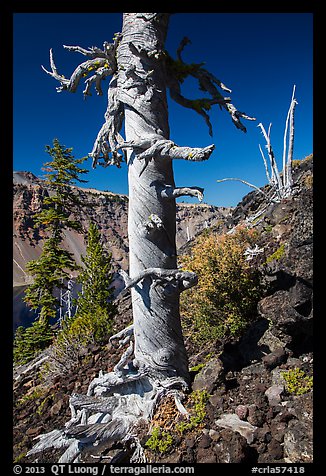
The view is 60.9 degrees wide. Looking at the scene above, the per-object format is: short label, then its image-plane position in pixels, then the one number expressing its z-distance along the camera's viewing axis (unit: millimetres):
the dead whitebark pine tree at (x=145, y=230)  3701
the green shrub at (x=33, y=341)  15125
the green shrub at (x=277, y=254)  7114
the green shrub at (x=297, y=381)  3419
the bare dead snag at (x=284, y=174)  18195
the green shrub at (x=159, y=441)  3080
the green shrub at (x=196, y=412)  3262
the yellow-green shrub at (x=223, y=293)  5449
